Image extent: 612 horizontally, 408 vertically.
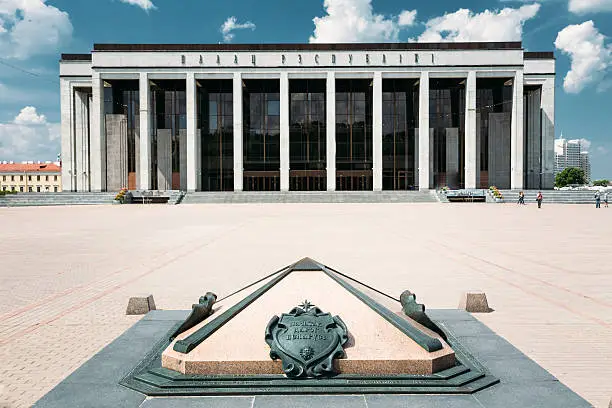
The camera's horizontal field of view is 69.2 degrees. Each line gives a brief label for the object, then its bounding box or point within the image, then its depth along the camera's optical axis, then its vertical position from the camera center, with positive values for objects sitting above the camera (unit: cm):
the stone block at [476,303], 707 -185
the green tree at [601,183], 17122 +113
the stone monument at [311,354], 390 -151
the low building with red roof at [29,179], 12900 +349
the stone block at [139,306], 704 -185
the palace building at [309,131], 5803 +766
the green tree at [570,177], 14912 +305
